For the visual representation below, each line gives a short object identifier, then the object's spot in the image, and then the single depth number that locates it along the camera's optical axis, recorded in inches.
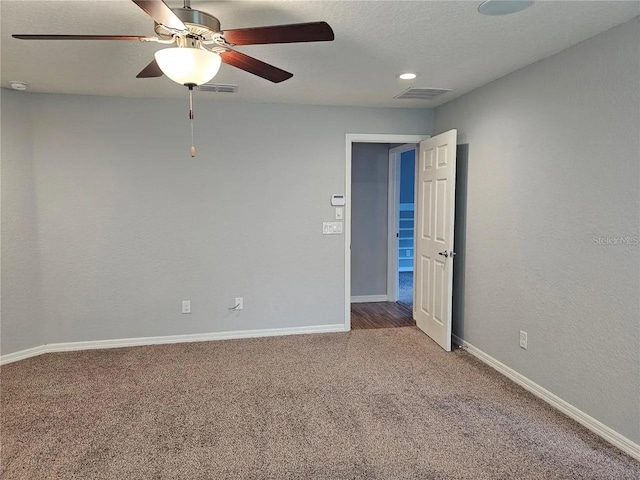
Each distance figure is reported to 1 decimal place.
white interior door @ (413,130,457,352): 147.2
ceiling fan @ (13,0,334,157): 66.2
